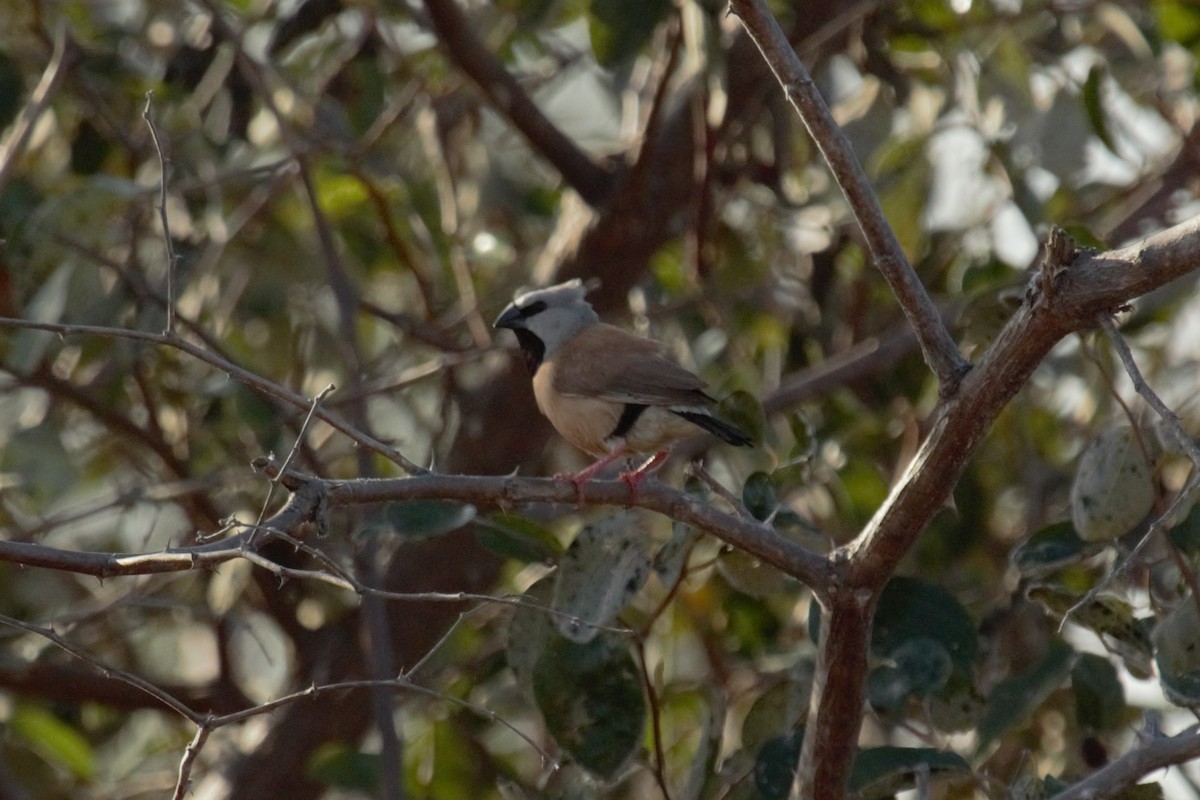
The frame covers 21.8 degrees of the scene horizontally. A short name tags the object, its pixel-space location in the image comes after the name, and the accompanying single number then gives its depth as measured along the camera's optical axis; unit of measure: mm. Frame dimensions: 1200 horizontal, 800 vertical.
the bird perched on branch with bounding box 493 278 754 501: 7570
